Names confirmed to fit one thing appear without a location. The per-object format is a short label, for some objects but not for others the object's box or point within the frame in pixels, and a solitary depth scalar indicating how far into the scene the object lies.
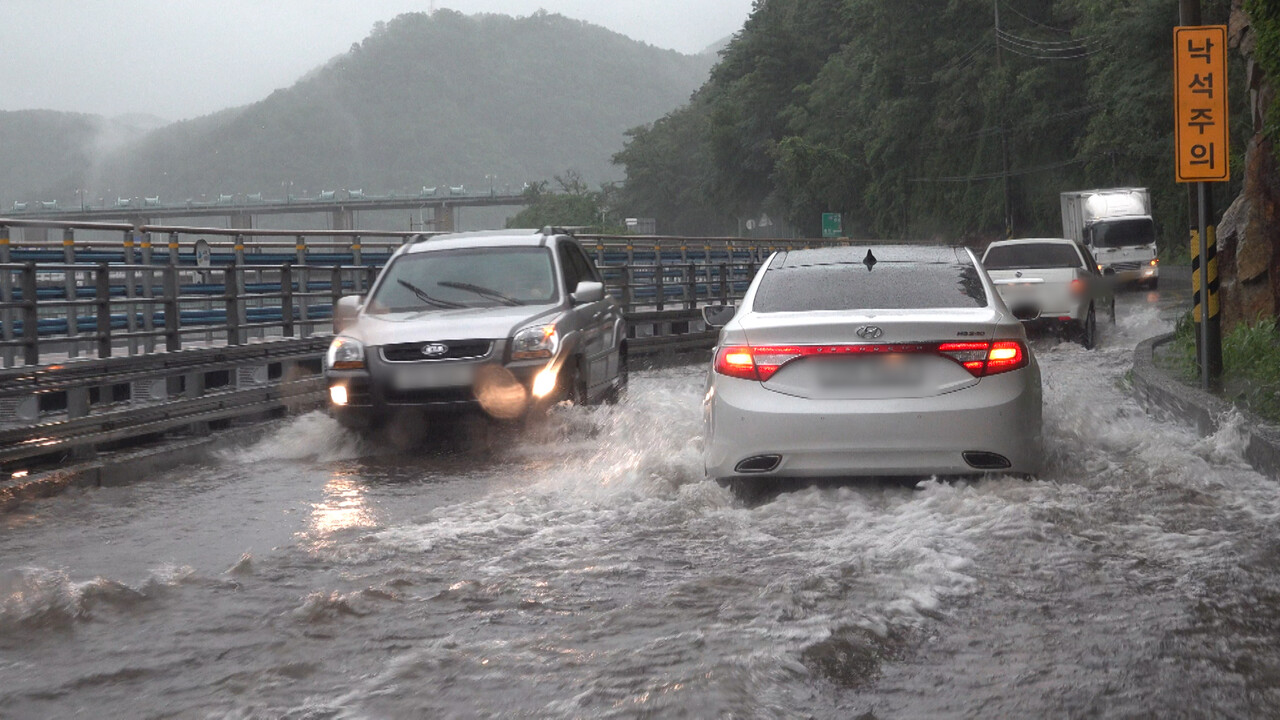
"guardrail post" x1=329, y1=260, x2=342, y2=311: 16.69
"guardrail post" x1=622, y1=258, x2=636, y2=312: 22.11
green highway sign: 70.31
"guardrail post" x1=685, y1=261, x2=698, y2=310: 26.25
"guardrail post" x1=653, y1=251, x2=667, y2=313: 24.48
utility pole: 59.75
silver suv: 10.27
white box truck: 41.75
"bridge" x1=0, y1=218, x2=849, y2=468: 10.16
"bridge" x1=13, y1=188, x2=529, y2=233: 83.44
